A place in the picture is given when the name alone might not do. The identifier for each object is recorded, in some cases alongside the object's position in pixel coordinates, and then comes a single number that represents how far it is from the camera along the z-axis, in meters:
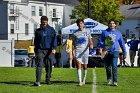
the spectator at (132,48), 28.41
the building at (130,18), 92.00
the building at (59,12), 72.14
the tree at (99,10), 66.75
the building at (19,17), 63.44
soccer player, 13.89
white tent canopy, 29.61
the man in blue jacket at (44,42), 13.95
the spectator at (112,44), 13.87
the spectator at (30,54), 30.31
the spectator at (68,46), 26.65
